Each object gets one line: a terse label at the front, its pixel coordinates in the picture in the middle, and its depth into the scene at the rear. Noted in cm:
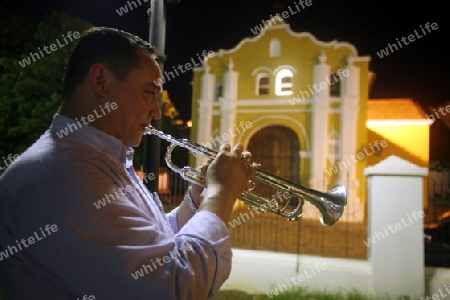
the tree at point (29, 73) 1104
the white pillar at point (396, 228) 496
